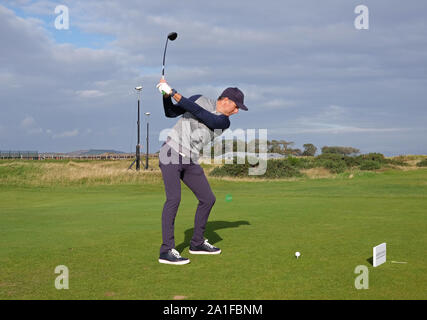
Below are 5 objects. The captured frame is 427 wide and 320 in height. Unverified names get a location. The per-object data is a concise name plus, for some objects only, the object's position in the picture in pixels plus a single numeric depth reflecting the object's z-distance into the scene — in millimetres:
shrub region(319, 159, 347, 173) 51131
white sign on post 5882
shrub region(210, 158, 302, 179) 42500
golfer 6562
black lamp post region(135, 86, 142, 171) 40562
